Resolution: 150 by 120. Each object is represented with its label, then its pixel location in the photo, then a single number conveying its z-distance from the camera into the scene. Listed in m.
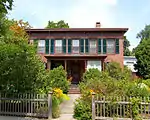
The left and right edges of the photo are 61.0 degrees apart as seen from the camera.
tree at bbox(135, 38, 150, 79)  16.72
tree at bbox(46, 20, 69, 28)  27.70
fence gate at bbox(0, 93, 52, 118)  5.96
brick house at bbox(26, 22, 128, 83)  14.92
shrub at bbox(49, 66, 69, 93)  10.26
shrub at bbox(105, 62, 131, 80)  12.89
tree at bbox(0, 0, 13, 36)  4.99
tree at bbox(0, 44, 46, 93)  6.50
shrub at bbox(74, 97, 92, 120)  5.66
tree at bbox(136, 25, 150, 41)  45.74
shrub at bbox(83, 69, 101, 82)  11.74
